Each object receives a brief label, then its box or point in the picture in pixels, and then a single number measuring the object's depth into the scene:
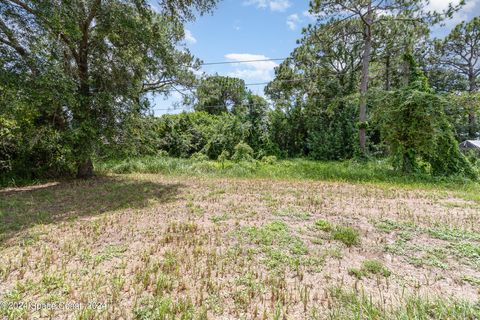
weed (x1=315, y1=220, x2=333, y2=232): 3.52
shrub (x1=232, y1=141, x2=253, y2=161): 10.99
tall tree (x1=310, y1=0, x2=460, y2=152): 10.31
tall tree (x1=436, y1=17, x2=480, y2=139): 16.92
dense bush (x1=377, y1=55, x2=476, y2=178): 7.46
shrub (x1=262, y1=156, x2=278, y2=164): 11.59
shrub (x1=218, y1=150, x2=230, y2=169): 10.62
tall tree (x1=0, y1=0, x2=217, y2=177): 5.68
